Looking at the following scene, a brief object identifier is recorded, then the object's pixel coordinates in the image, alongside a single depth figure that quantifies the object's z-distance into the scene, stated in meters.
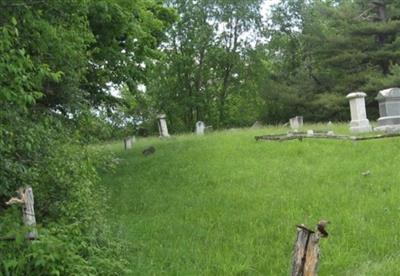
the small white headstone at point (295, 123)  20.56
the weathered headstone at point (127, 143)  21.12
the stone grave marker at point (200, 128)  24.18
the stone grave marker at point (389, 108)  16.52
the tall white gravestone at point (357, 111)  17.17
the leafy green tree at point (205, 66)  40.31
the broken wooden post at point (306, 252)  3.83
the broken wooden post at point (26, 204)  4.96
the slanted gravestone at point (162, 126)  24.62
